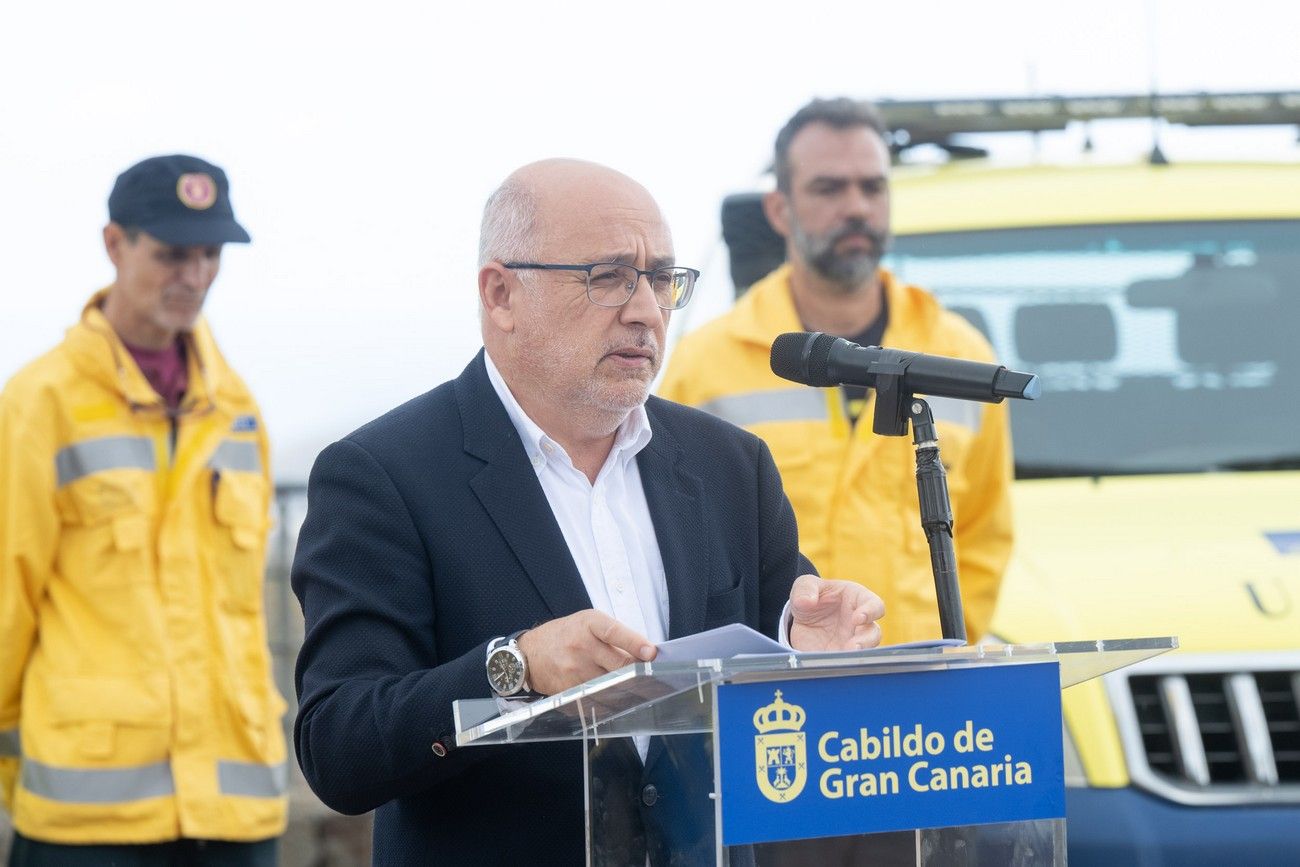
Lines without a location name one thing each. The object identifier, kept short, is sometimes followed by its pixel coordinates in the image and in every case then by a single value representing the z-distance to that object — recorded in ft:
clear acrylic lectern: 14.39
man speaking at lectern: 17.51
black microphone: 16.54
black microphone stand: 16.77
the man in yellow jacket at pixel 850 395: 29.50
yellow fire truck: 28.43
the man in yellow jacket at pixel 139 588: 28.98
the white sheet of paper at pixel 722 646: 14.49
